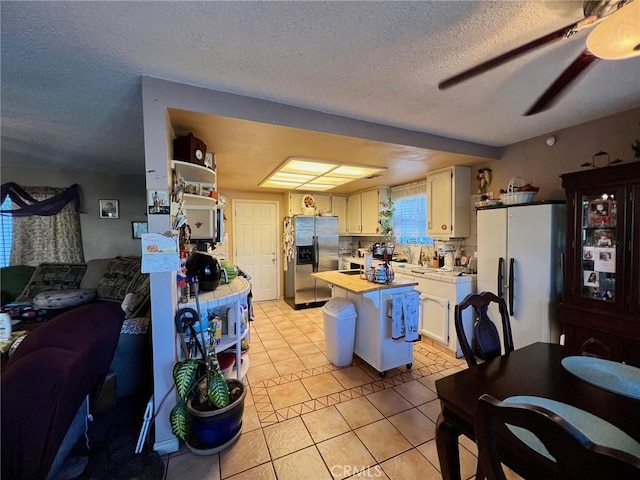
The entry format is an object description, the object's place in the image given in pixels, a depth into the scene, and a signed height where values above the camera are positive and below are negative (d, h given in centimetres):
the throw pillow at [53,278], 341 -56
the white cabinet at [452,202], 333 +38
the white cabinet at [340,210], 550 +49
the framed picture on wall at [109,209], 423 +44
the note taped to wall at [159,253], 159 -11
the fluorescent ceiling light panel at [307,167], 295 +80
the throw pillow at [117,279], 327 -57
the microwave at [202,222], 249 +12
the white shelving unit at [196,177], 191 +50
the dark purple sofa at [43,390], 93 -60
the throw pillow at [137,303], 253 -66
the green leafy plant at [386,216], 477 +29
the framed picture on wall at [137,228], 441 +13
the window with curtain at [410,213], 418 +31
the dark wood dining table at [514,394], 95 -71
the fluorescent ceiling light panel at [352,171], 326 +81
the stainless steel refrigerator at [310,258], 488 -48
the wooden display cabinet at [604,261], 185 -25
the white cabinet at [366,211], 480 +43
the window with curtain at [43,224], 364 +19
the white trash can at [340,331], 269 -102
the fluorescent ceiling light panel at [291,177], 358 +81
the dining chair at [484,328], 155 -60
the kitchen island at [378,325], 252 -94
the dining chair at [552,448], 57 -51
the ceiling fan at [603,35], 94 +74
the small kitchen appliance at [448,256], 346 -33
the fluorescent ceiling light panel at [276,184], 416 +83
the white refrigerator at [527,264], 236 -33
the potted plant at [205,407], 155 -109
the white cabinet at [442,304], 297 -88
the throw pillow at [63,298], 300 -73
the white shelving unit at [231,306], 192 -56
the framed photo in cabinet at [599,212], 200 +13
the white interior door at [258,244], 519 -20
